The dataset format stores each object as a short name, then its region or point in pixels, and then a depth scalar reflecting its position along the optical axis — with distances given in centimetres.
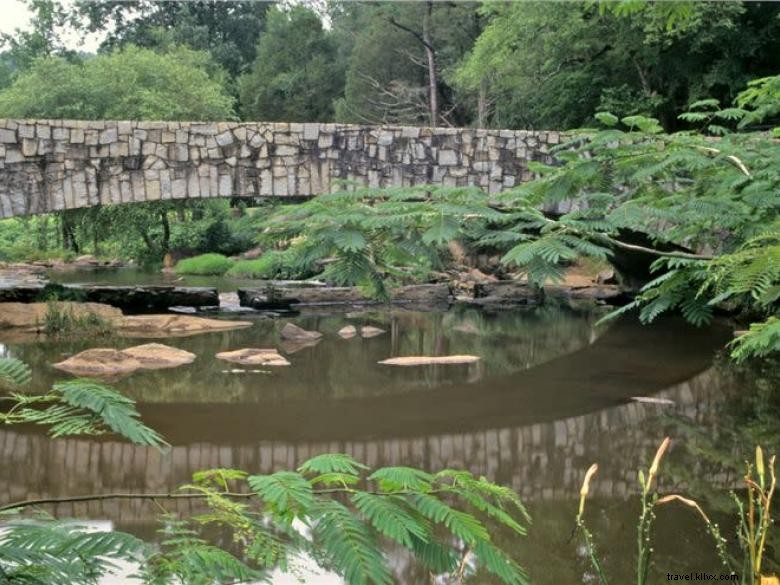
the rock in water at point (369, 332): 1321
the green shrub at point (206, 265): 2439
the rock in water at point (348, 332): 1315
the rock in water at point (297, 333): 1274
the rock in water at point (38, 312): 1330
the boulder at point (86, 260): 2698
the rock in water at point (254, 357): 1072
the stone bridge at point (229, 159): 1194
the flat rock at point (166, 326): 1323
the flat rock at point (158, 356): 1043
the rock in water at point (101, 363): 984
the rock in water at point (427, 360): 1082
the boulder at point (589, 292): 1869
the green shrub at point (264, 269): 2111
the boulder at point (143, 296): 1571
